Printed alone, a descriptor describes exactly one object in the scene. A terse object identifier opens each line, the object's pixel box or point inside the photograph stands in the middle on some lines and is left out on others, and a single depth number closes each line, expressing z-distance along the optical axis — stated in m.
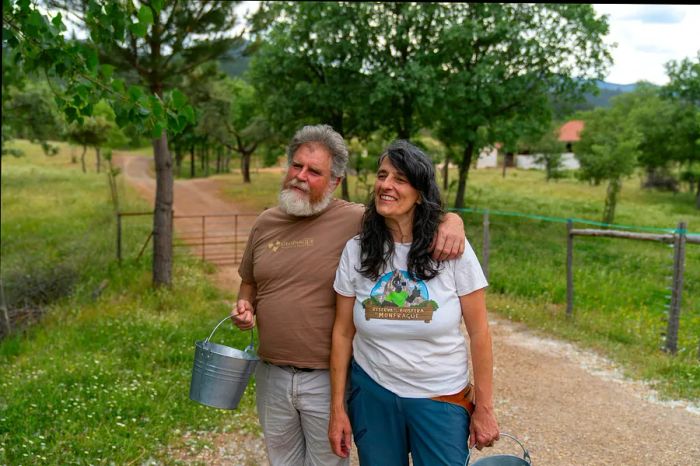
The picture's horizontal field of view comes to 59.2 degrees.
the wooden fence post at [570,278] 8.55
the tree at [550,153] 43.66
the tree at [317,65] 17.20
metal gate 13.77
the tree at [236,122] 31.08
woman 2.36
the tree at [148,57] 3.73
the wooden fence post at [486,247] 9.46
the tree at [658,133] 29.11
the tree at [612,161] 20.83
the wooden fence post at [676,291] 6.92
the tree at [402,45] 17.03
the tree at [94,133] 26.27
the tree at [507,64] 17.02
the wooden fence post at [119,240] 11.23
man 2.68
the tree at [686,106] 27.38
